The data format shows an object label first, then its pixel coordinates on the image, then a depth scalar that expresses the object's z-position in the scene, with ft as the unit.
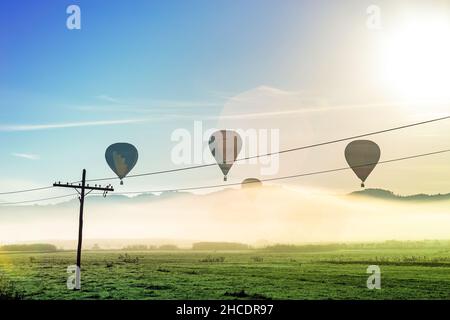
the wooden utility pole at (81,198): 130.72
